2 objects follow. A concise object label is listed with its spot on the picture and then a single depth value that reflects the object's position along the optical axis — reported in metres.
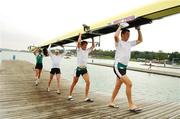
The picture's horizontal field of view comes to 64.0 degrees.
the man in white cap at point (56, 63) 5.35
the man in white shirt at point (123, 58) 3.48
